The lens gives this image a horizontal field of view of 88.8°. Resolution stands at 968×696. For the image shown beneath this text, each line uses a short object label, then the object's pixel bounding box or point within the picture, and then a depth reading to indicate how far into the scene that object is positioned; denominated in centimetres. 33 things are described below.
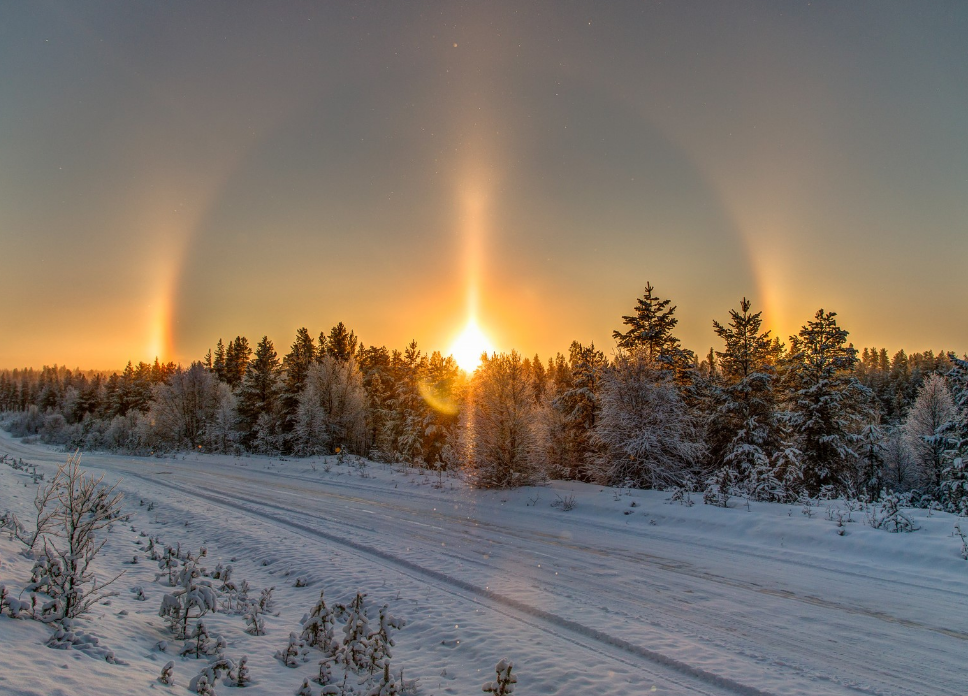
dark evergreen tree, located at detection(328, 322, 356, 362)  5419
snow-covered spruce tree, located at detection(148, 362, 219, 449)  5269
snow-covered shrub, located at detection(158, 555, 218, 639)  574
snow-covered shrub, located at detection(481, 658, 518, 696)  428
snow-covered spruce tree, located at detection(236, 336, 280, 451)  4994
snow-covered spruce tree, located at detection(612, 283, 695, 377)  2756
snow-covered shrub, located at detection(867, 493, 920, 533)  1126
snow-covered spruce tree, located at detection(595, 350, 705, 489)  2166
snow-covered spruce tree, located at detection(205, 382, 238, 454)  4594
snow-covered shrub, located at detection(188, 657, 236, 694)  464
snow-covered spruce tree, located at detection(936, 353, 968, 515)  2453
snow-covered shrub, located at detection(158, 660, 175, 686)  460
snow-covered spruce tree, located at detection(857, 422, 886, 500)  2694
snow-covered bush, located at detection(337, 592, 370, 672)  555
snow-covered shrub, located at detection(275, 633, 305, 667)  596
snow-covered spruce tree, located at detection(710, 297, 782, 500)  2698
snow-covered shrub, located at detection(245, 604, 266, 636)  685
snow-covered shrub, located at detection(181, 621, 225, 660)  570
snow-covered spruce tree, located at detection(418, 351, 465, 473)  4247
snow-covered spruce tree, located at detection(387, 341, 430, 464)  4281
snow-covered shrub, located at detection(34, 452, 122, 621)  547
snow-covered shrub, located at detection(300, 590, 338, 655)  624
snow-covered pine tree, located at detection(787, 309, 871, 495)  2589
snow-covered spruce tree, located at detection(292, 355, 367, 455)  4538
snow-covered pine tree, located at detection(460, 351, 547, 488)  2155
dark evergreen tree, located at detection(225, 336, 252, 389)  6364
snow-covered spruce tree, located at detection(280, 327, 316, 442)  4906
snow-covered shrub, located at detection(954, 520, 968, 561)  946
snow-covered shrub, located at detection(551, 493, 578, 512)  1701
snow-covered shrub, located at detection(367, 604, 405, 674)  547
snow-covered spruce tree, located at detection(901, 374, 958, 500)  3716
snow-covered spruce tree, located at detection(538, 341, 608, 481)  3039
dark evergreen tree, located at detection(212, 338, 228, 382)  6456
